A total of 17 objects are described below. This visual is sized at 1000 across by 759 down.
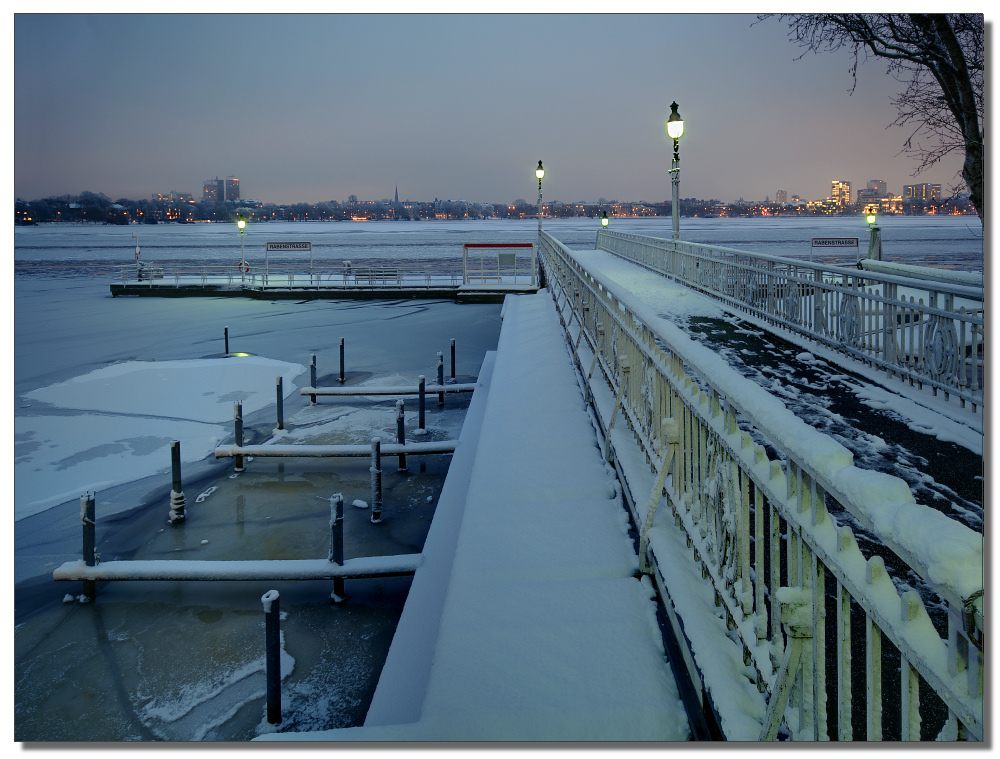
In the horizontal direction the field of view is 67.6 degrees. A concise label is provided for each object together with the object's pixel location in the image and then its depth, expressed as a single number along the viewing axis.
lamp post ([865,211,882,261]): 23.08
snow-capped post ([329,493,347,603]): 6.89
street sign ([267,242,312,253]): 40.94
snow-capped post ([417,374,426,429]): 12.98
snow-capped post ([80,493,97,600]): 7.08
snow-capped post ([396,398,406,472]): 11.07
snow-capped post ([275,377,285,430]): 12.66
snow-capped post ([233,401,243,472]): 10.77
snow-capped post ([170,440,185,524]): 8.76
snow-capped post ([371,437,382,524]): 8.99
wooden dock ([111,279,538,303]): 33.59
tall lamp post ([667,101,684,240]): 20.34
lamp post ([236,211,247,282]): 43.78
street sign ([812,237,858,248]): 30.94
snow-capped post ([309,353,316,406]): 15.12
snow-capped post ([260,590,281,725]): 4.99
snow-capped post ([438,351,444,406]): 15.66
